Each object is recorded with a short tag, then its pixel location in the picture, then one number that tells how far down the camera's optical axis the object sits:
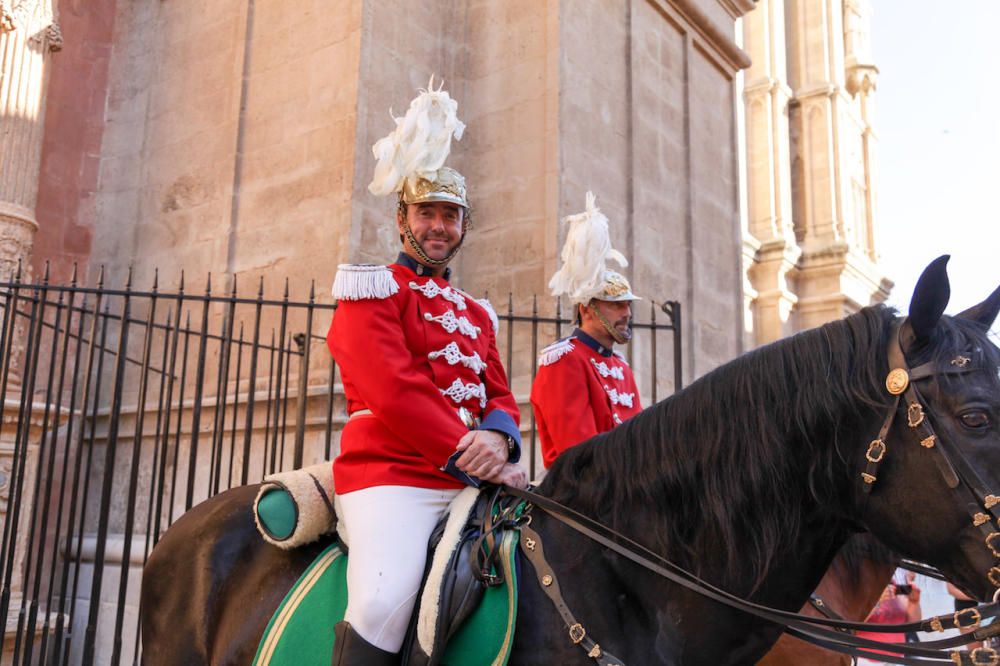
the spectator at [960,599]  5.75
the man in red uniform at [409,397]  2.40
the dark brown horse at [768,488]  1.95
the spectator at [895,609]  6.88
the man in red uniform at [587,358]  4.37
